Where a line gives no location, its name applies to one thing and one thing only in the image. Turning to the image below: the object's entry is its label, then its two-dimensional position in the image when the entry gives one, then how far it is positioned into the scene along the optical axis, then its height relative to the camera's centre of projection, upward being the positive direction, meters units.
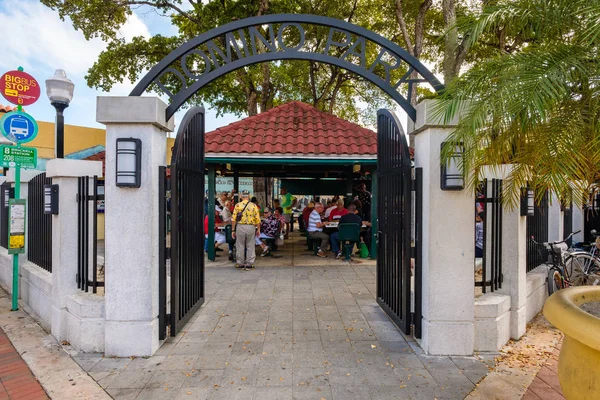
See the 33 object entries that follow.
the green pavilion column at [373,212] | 9.46 -0.34
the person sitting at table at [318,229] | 9.72 -0.80
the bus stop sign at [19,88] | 5.41 +1.65
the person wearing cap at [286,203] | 14.85 -0.18
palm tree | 2.26 +0.66
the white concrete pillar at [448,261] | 3.96 -0.66
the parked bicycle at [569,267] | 5.61 -1.09
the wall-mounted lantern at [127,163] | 3.91 +0.37
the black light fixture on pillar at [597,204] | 8.27 -0.12
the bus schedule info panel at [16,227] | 5.54 -0.42
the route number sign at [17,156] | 5.42 +0.64
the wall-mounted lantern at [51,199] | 4.33 -0.01
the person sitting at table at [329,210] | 9.92 -0.30
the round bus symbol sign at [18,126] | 5.39 +1.07
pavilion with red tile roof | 8.79 +1.40
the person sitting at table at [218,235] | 10.10 -0.99
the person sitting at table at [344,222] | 9.13 -0.57
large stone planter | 2.19 -0.94
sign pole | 5.64 -1.06
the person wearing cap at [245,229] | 8.00 -0.68
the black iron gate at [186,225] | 4.16 -0.33
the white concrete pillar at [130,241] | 3.94 -0.45
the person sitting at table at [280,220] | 10.03 -0.59
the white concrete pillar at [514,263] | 4.43 -0.78
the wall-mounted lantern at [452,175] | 3.87 +0.25
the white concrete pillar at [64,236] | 4.27 -0.43
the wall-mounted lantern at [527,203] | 4.42 -0.05
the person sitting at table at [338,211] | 9.66 -0.33
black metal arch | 4.23 +1.63
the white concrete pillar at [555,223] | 6.69 -0.43
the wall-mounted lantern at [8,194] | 6.55 +0.08
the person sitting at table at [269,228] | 9.75 -0.77
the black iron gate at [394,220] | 4.29 -0.26
